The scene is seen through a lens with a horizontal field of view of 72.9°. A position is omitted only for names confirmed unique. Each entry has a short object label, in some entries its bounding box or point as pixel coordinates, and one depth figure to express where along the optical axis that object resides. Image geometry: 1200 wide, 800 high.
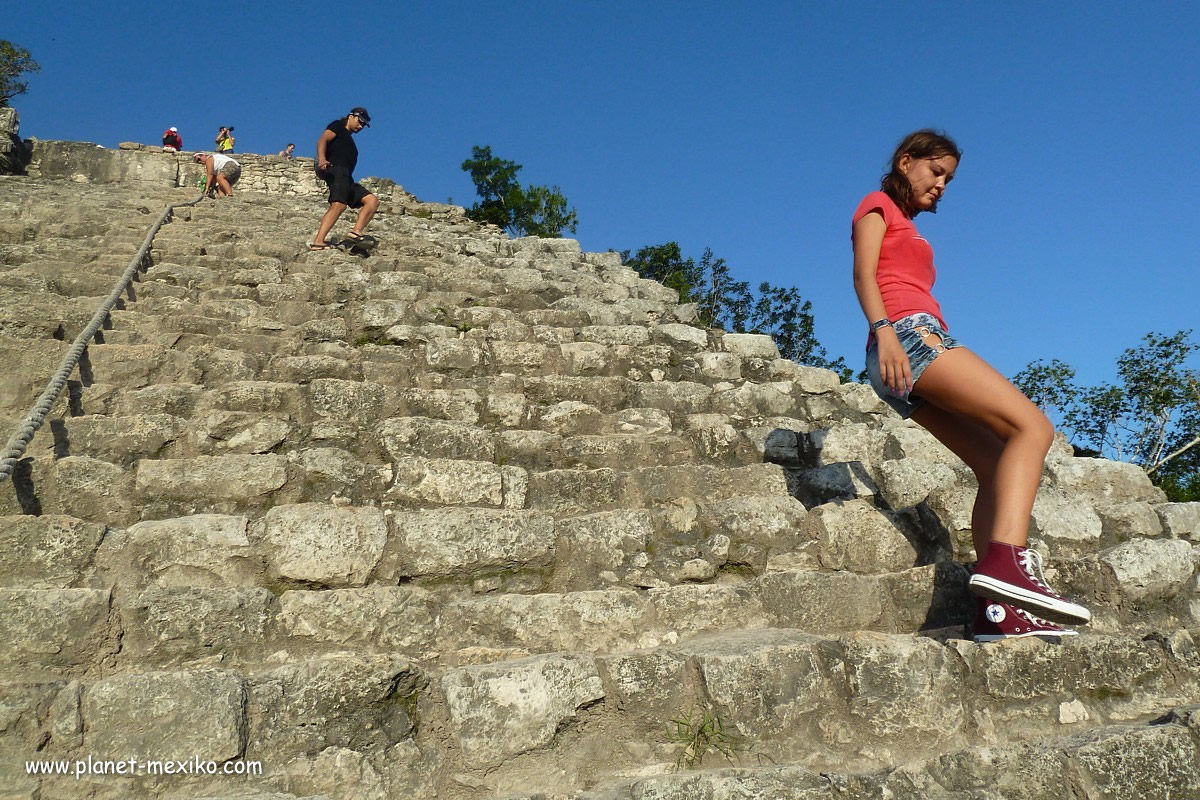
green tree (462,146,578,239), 17.11
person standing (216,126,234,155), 15.52
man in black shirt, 7.05
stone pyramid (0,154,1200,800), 2.06
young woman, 2.38
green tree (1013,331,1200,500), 14.39
